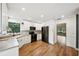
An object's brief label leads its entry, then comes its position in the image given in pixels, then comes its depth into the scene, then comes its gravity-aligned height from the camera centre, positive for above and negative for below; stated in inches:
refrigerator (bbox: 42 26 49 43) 144.1 -14.2
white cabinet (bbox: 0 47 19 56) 28.5 -15.5
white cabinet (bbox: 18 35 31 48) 117.3 -28.3
